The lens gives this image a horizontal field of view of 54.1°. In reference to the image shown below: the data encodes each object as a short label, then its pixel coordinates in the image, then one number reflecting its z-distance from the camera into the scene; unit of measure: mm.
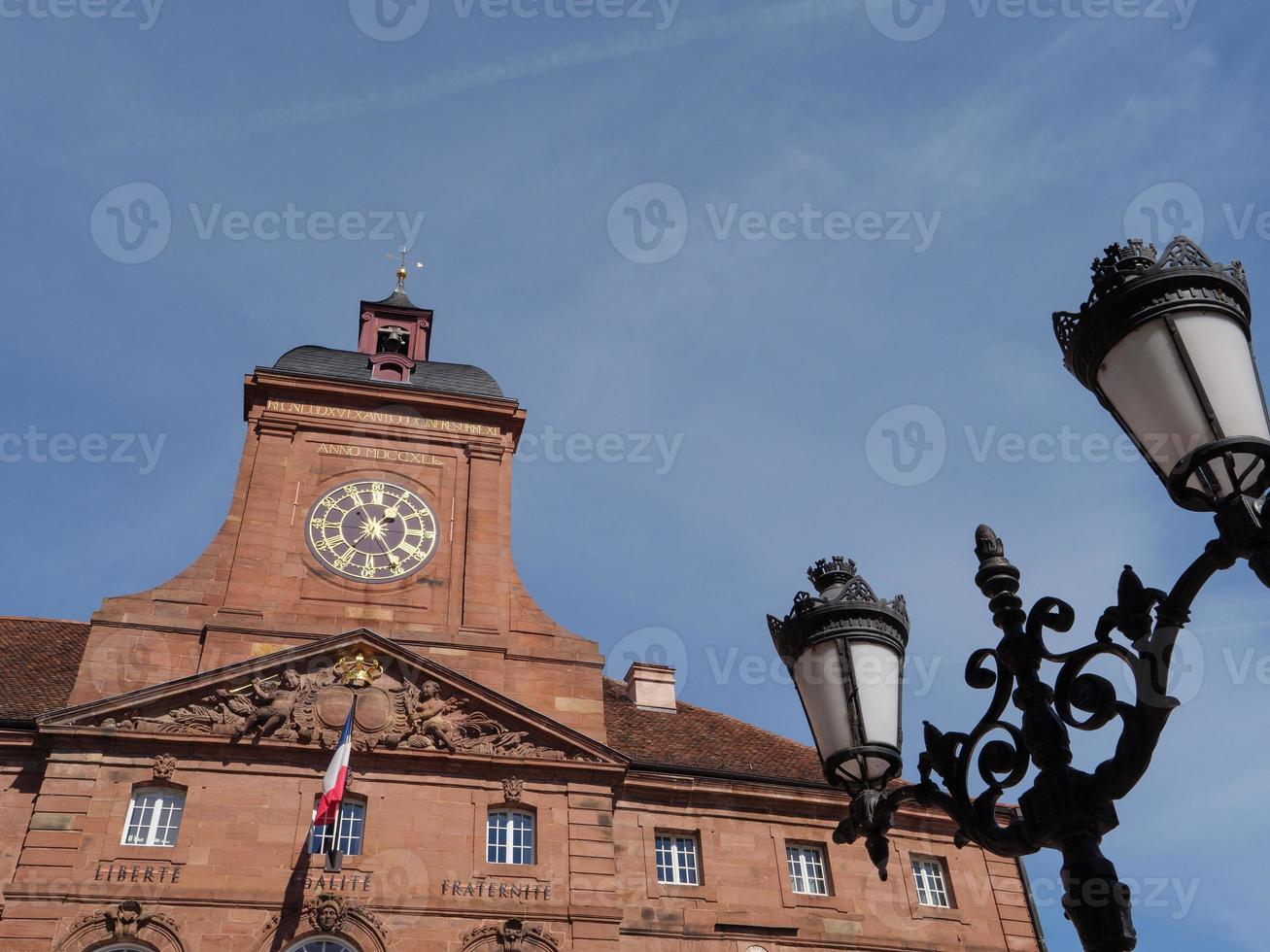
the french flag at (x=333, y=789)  21703
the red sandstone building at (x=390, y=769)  21953
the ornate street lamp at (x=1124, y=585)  5465
